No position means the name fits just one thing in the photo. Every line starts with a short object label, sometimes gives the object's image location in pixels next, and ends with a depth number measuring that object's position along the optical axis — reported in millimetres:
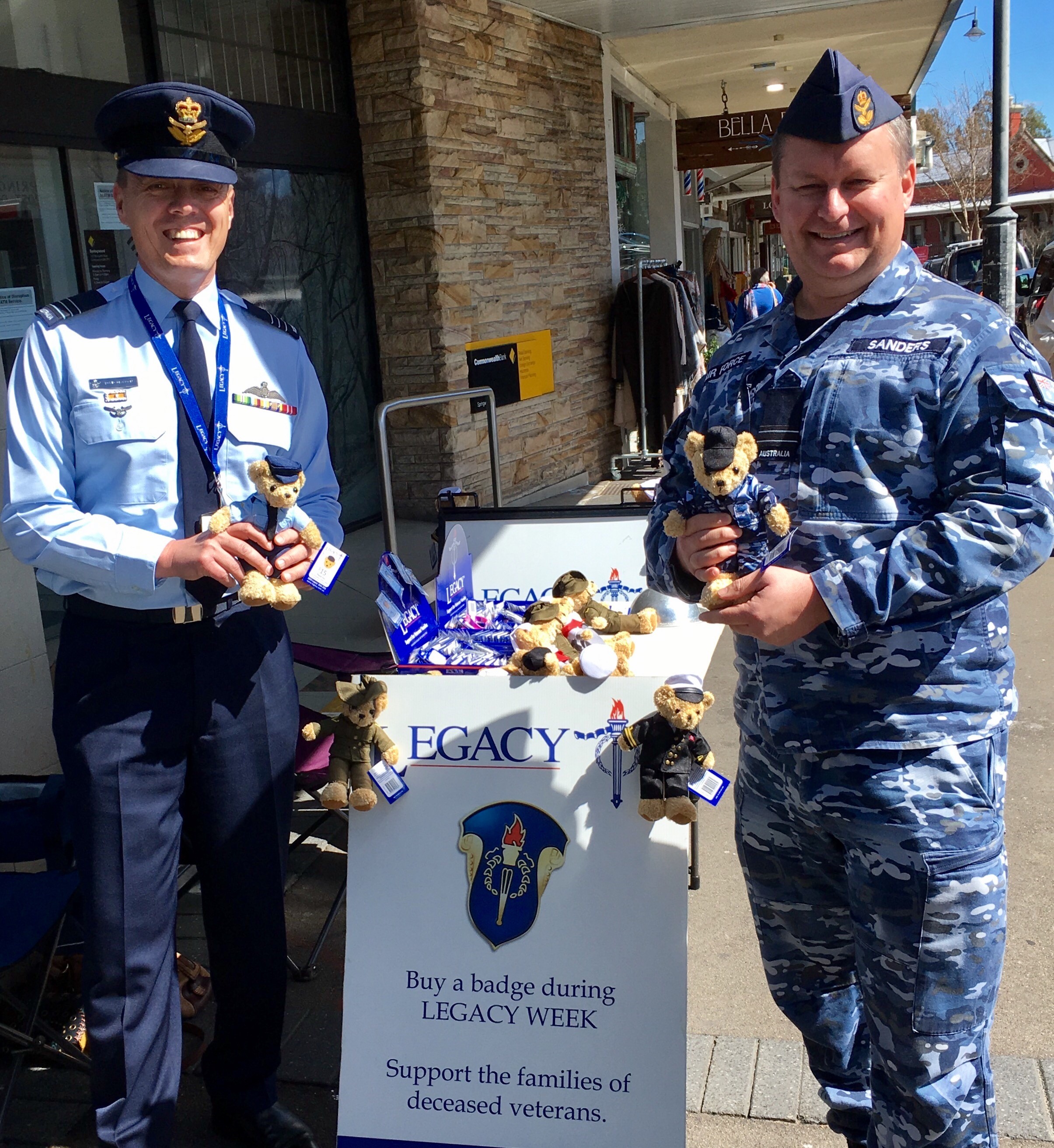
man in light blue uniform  2027
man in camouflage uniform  1617
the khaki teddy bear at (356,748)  2180
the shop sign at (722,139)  12398
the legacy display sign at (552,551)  3502
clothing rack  9914
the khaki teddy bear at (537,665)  2258
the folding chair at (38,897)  2498
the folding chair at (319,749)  3066
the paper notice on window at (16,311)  4344
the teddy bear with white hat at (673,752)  2043
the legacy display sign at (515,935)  2119
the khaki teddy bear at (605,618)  2533
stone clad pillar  7008
